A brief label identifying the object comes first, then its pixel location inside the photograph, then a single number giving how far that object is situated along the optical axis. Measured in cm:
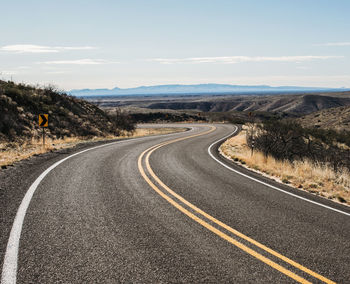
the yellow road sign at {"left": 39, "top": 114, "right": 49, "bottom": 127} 1470
